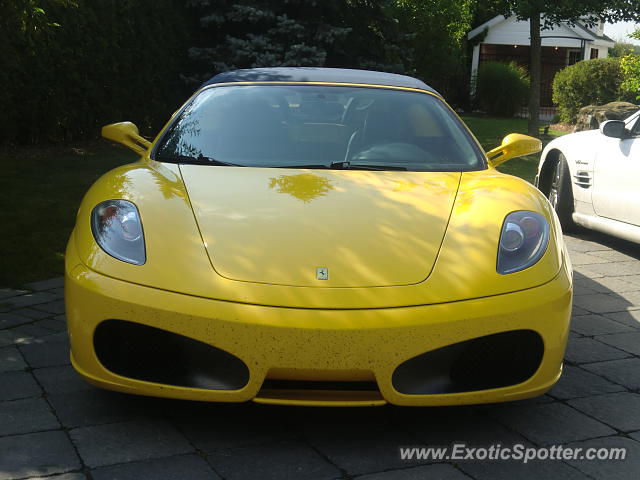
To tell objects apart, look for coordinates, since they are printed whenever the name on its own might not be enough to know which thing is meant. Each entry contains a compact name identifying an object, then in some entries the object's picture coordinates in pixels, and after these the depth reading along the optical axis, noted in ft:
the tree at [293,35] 43.96
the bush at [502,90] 88.84
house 122.31
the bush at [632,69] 55.26
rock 58.23
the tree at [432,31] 80.38
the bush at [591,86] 81.30
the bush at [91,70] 36.37
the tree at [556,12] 53.14
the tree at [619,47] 207.31
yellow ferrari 9.40
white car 20.65
